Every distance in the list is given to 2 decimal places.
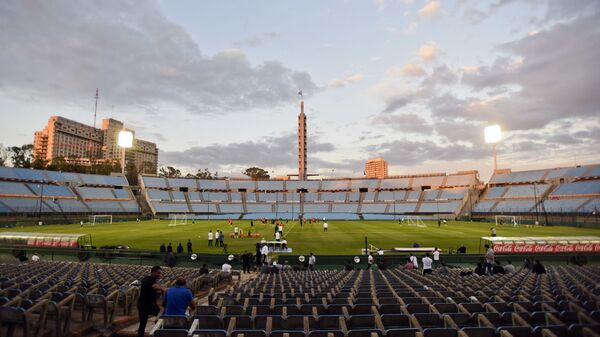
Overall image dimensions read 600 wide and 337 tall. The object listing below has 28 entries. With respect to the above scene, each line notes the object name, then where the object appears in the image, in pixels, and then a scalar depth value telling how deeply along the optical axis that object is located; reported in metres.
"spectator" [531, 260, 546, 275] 15.80
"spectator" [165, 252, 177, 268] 22.31
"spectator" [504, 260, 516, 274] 18.58
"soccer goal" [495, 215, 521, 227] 66.22
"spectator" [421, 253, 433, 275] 17.56
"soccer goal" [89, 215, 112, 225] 70.62
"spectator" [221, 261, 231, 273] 17.88
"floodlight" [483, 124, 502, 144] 87.38
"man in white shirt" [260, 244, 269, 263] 23.76
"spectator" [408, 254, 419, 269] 20.08
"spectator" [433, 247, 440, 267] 21.58
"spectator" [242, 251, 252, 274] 21.62
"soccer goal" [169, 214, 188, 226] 65.81
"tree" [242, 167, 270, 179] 179.38
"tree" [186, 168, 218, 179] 171.77
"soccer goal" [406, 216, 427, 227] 62.91
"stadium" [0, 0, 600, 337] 5.73
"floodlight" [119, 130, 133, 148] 92.44
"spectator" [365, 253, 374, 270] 21.67
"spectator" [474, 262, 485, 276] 17.29
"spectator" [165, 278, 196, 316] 6.52
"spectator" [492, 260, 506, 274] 17.89
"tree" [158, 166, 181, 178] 166.50
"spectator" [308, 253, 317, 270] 21.27
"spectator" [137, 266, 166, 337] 7.12
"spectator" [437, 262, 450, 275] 16.44
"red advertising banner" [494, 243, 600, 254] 26.09
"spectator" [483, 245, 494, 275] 19.81
